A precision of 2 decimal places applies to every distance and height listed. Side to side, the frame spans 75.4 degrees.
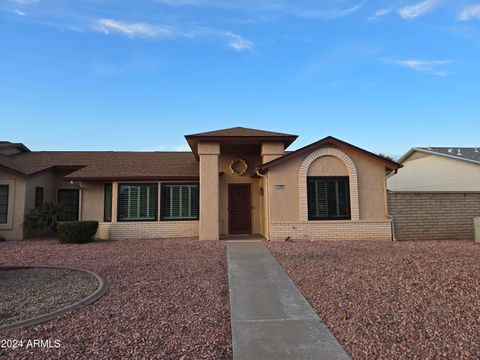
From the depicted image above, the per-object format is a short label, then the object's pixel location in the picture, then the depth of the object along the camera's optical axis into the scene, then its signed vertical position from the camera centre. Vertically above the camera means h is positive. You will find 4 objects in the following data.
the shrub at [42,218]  14.01 -0.58
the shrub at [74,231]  12.35 -1.07
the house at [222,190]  12.34 +0.60
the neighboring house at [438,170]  16.84 +1.79
